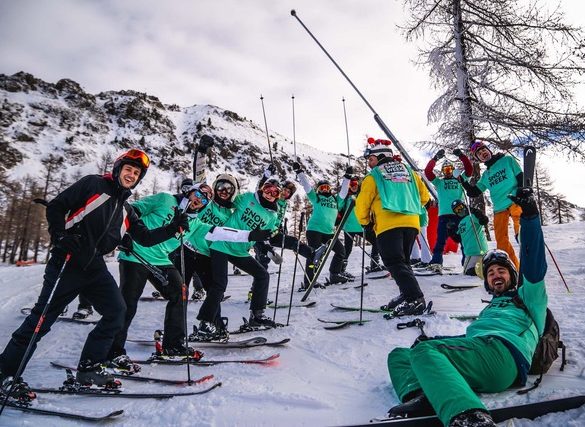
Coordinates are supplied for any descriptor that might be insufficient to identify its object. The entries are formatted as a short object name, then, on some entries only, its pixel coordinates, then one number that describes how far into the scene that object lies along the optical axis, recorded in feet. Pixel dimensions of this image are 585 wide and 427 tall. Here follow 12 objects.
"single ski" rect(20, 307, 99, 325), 18.72
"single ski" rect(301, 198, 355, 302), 18.37
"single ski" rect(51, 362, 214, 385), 10.04
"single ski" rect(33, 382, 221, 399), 9.04
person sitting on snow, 6.00
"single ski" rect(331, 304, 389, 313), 16.62
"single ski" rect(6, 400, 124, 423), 7.79
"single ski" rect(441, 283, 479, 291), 19.47
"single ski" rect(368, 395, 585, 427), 6.15
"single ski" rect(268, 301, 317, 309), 20.25
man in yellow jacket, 15.11
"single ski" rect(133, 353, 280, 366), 11.73
